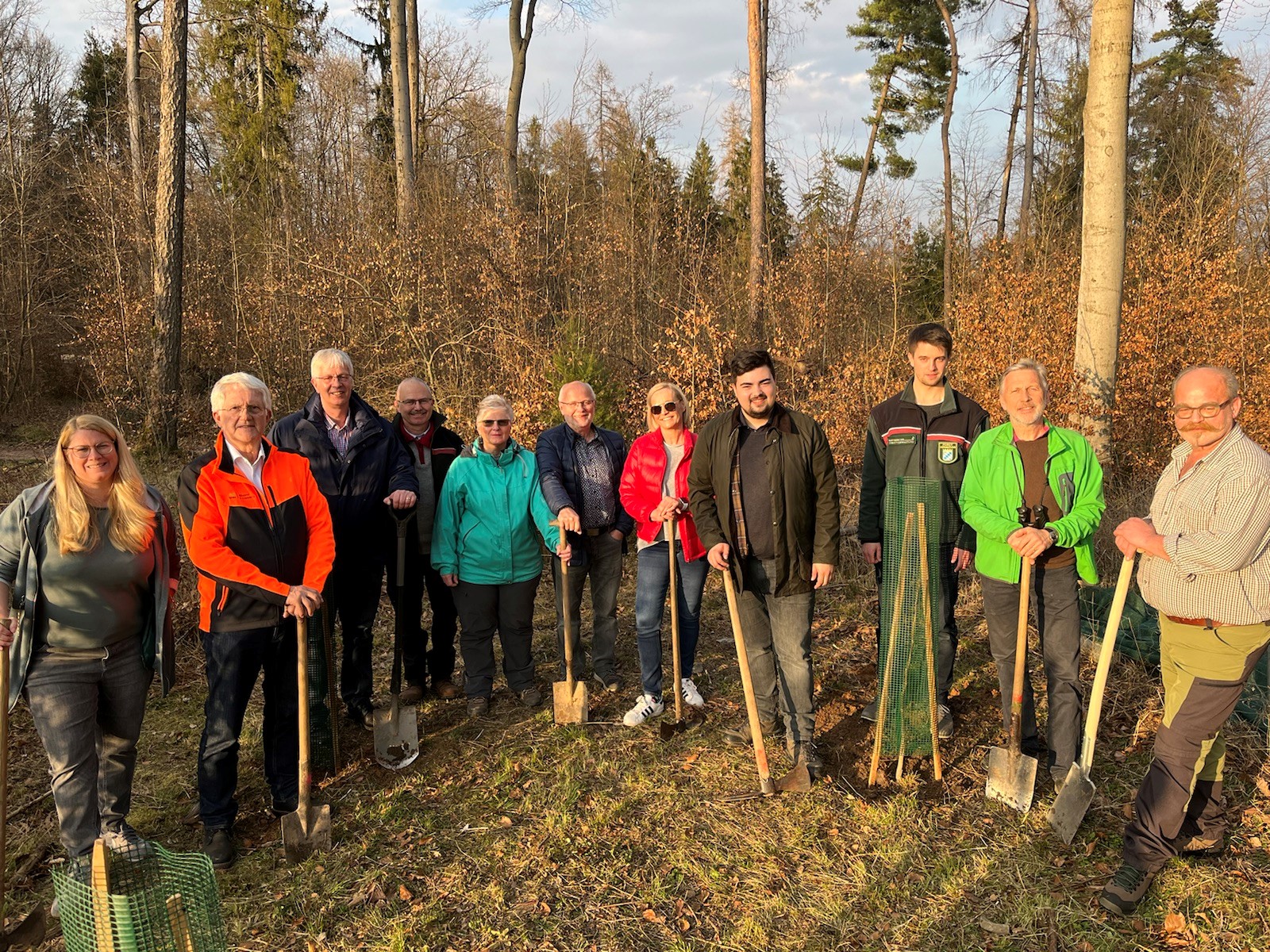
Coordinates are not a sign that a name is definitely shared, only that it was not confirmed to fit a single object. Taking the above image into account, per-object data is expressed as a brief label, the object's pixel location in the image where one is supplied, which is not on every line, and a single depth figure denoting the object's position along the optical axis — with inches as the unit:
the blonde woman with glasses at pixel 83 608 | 126.0
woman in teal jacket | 192.1
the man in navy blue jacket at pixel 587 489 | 194.4
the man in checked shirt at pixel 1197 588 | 116.6
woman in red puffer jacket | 188.1
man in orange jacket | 138.9
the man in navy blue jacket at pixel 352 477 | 175.0
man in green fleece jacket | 147.9
